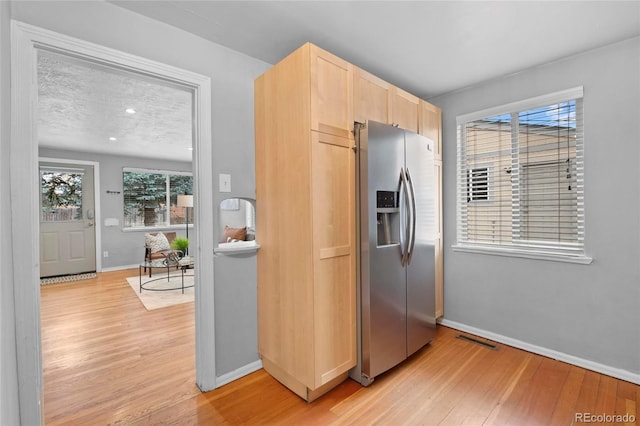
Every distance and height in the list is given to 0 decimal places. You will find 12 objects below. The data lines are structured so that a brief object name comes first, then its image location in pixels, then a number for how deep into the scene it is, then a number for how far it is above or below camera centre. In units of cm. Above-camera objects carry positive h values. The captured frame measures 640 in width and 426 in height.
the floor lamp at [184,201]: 597 +20
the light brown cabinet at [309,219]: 182 -7
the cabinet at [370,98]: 210 +87
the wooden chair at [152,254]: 511 -86
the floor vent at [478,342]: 260 -127
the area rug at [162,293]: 393 -126
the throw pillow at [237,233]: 373 -31
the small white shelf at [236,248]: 208 -29
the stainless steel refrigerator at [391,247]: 200 -30
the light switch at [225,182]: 211 +21
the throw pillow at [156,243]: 543 -63
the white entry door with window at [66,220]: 530 -16
